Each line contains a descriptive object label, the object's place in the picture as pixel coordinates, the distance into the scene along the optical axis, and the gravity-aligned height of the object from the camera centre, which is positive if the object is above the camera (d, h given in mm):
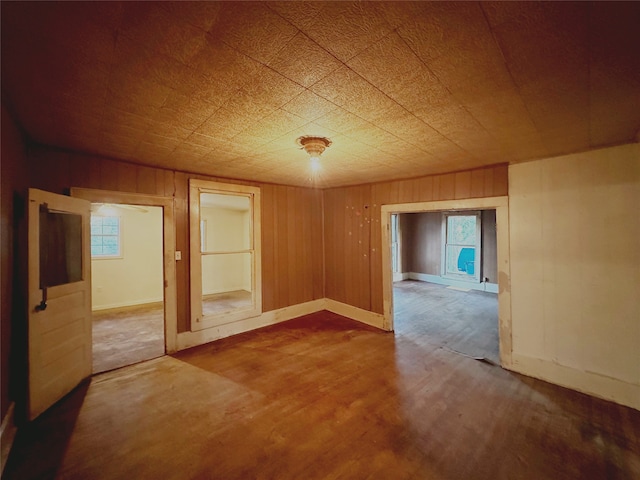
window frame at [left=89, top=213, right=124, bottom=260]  5783 +80
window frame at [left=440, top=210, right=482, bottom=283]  7094 -316
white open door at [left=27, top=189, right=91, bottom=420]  2166 -472
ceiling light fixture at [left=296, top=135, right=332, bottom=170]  2279 +863
